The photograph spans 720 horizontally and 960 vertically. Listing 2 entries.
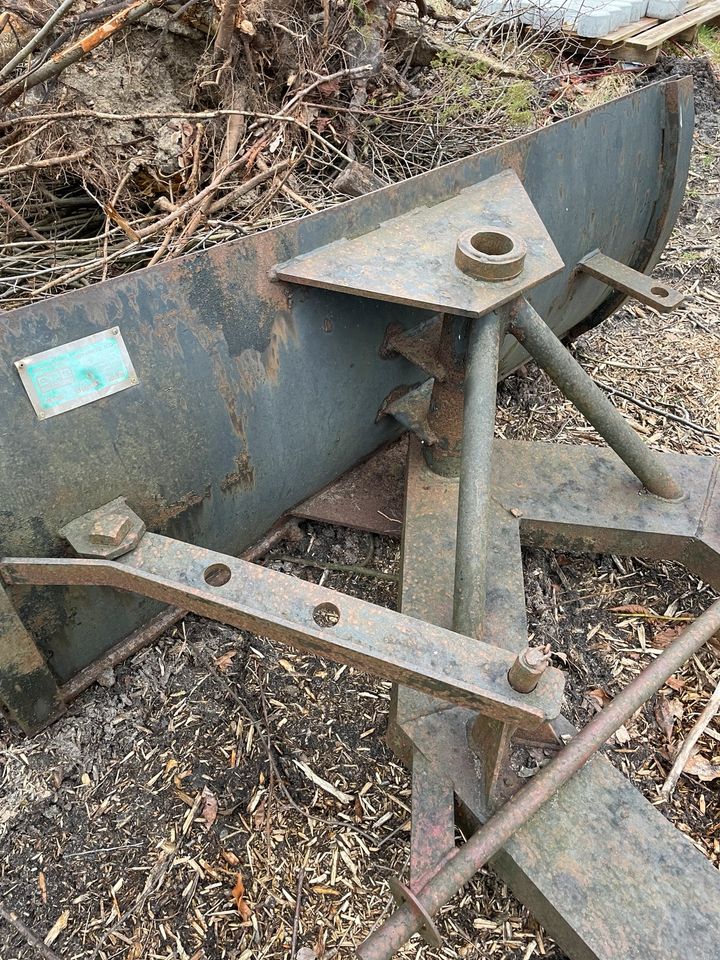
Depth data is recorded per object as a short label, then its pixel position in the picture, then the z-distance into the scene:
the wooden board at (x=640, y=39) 4.95
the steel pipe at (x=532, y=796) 1.14
